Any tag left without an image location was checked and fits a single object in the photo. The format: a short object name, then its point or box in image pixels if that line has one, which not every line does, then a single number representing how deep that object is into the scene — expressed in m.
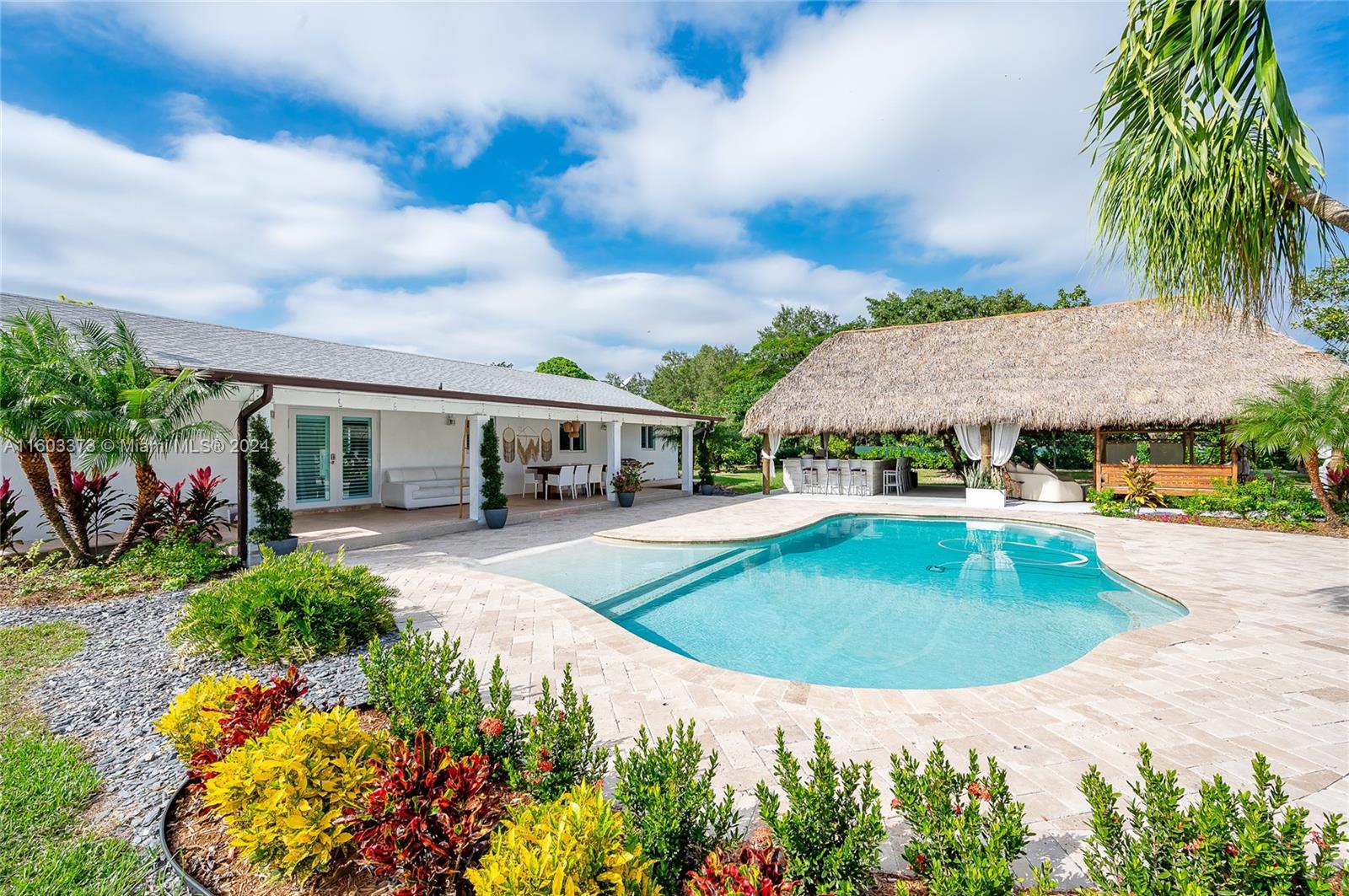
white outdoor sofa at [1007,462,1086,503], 15.05
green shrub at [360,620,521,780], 2.50
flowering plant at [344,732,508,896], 1.83
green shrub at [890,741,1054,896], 1.55
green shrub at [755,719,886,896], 1.81
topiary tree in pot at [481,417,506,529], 11.11
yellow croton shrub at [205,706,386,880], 1.92
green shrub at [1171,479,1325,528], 10.41
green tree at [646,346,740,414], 45.00
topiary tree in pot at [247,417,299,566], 7.70
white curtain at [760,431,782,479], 18.03
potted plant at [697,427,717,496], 17.78
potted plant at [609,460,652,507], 14.31
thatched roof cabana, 13.41
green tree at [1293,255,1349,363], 23.53
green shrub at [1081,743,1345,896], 1.52
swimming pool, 5.25
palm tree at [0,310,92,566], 6.05
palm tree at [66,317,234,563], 6.31
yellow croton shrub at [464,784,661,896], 1.49
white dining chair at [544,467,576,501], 14.76
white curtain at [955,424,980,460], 15.50
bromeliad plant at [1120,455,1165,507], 12.66
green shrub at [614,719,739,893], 1.87
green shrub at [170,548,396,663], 4.26
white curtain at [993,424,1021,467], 14.95
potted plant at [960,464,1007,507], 13.97
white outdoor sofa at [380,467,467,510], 12.49
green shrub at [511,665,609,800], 2.27
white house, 8.77
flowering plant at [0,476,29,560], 6.98
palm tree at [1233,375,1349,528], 9.10
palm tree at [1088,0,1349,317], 2.88
